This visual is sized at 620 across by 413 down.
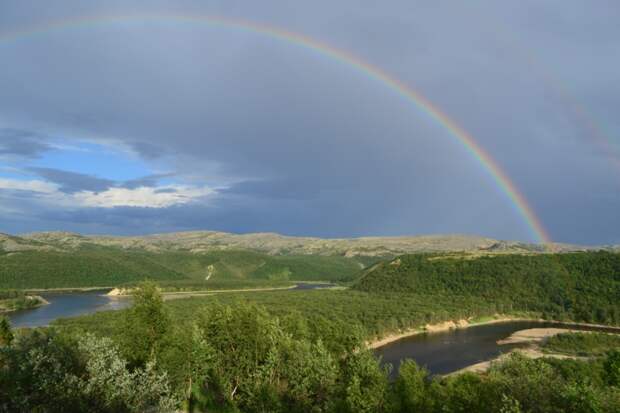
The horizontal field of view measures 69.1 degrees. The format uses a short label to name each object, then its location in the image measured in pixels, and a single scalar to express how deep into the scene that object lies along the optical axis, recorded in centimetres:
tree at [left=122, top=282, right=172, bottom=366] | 2966
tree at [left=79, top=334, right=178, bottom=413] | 1764
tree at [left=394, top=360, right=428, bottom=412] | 2864
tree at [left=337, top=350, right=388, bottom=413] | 2645
